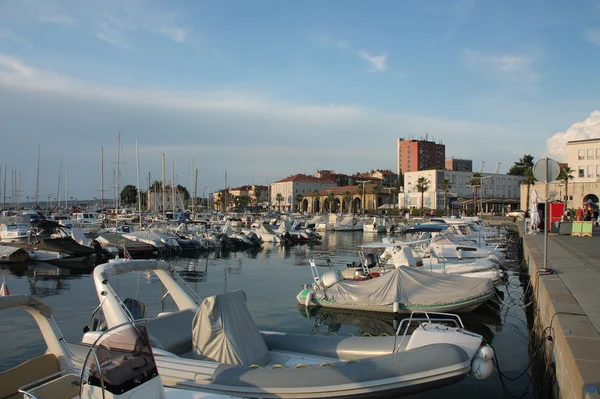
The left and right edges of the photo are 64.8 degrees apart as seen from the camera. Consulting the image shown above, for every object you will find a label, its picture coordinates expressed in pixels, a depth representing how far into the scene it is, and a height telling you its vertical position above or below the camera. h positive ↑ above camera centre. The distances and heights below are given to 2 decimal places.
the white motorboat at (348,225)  75.60 -3.06
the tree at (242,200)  158.84 +2.12
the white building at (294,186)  150.32 +6.46
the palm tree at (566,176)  70.25 +4.35
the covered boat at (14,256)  32.50 -3.38
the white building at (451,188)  105.81 +4.23
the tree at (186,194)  151.62 +4.07
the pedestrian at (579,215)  40.47 -0.82
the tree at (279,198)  147.14 +2.42
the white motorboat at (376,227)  71.19 -3.26
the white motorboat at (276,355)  7.28 -2.61
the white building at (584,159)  75.44 +7.53
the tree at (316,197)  131.88 +2.55
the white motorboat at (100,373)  5.32 -1.99
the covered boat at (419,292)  15.98 -2.95
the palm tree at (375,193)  119.59 +3.31
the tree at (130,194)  162.30 +4.29
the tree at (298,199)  139.73 +2.13
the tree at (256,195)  159.68 +3.79
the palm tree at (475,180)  87.81 +4.91
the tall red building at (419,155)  170.12 +18.74
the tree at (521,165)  110.58 +10.19
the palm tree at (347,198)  121.35 +2.08
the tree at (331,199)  125.04 +1.88
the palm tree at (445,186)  95.12 +4.09
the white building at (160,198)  136.15 +2.47
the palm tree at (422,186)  97.31 +4.27
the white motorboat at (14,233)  37.58 -2.16
